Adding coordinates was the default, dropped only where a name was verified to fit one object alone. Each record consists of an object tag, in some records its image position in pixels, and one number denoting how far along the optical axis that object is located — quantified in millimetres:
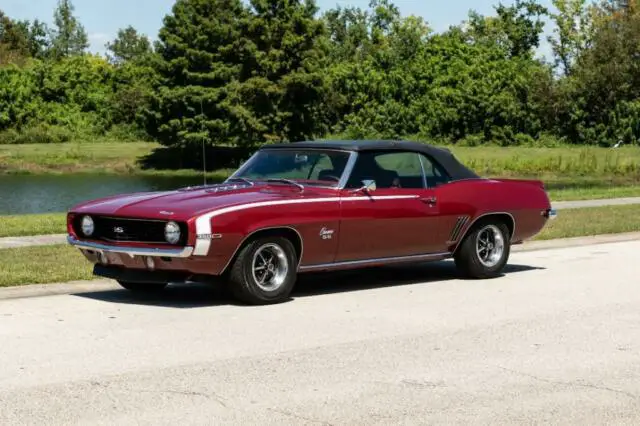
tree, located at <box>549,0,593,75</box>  79125
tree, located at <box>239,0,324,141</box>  59000
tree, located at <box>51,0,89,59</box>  127875
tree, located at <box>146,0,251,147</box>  59125
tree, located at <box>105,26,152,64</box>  121200
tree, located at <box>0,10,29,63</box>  116250
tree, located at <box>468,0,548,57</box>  85375
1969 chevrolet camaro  9648
